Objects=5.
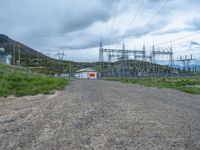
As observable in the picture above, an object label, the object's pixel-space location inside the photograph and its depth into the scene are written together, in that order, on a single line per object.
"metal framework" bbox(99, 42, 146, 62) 41.54
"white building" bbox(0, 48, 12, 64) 42.13
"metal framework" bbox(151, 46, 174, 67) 46.34
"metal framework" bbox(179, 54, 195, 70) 58.22
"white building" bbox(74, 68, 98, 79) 52.48
